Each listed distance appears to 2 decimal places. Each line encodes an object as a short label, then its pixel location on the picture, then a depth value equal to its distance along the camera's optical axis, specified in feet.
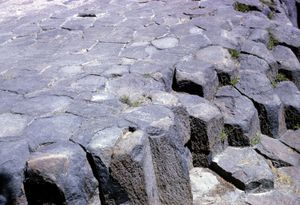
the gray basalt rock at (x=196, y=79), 11.41
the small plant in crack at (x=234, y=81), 12.45
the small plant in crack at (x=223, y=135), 10.77
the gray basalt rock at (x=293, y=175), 10.13
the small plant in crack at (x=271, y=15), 18.53
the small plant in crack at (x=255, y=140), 11.10
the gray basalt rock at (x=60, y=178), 7.12
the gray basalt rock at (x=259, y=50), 13.74
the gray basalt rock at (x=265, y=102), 11.76
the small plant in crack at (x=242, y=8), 18.53
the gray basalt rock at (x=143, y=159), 7.74
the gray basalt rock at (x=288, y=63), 13.93
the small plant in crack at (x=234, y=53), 13.50
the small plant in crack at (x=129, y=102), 9.73
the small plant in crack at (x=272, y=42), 15.21
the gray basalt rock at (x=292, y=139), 11.77
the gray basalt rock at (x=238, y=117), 10.90
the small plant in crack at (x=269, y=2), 19.84
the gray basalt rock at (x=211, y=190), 9.45
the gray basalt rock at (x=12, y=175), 7.14
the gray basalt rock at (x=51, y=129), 8.13
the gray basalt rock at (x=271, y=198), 9.48
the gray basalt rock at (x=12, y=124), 8.50
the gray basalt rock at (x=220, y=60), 12.42
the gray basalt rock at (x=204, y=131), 10.14
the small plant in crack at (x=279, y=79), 13.55
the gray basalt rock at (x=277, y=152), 10.84
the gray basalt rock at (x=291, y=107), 12.52
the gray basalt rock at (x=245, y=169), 9.72
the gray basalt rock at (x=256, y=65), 13.17
